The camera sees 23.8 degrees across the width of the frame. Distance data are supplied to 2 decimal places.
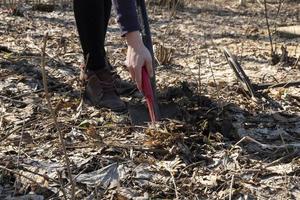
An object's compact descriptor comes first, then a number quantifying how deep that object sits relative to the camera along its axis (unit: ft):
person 8.93
